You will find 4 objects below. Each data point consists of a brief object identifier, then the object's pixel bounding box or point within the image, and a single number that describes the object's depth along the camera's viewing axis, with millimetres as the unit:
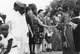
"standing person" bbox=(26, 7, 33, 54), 9914
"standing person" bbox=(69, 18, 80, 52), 8055
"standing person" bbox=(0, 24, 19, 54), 5809
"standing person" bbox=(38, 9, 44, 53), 10761
